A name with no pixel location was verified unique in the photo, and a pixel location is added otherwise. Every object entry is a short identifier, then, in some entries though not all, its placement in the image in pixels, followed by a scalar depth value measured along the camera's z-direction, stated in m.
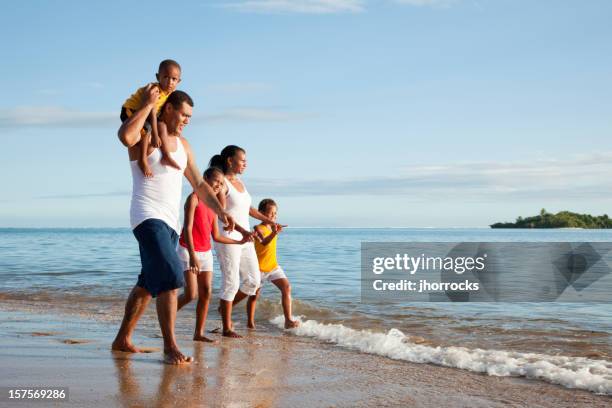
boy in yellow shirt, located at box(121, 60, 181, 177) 4.79
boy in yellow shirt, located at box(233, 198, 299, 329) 8.12
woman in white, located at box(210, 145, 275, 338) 6.96
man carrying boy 4.84
